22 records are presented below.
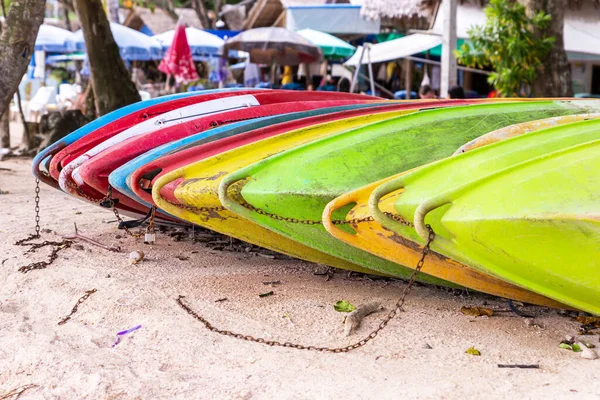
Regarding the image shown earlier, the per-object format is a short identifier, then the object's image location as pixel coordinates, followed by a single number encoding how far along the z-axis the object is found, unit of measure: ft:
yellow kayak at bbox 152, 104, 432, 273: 13.38
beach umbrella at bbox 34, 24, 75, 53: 50.24
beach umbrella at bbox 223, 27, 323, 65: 39.88
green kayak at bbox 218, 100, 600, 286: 12.25
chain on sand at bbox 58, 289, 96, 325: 12.61
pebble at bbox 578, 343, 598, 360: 10.30
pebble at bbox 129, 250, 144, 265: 15.80
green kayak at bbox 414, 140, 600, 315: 9.53
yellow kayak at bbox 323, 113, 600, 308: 11.31
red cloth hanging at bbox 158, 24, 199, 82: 45.06
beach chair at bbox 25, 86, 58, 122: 49.07
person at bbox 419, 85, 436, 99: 33.88
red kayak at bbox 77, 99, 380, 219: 15.94
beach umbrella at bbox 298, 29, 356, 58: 46.44
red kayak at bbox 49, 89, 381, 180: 17.66
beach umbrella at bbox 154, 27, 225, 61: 53.98
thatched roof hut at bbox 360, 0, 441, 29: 38.83
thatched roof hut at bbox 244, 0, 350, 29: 60.64
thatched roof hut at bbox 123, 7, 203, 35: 82.84
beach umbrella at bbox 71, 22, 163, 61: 48.20
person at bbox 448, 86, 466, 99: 27.53
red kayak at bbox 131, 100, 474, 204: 14.61
